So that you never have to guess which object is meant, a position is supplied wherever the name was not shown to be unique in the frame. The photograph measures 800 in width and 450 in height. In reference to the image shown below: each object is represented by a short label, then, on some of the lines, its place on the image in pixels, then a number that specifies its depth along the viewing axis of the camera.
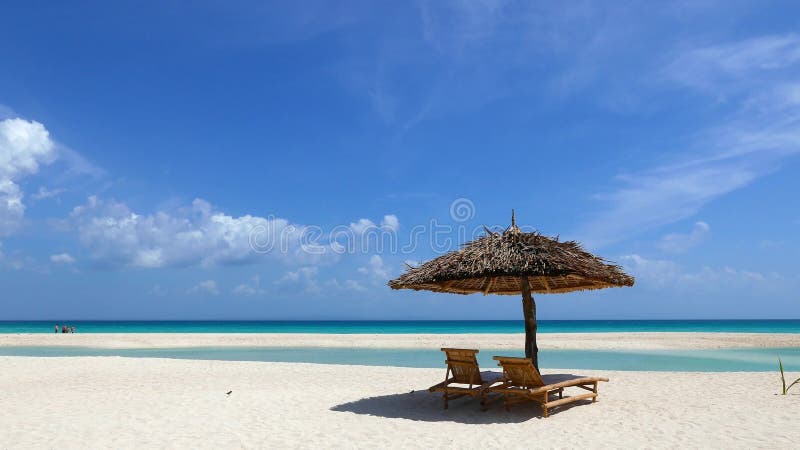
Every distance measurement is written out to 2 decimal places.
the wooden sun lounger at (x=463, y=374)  8.07
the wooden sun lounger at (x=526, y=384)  7.63
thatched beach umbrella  7.90
